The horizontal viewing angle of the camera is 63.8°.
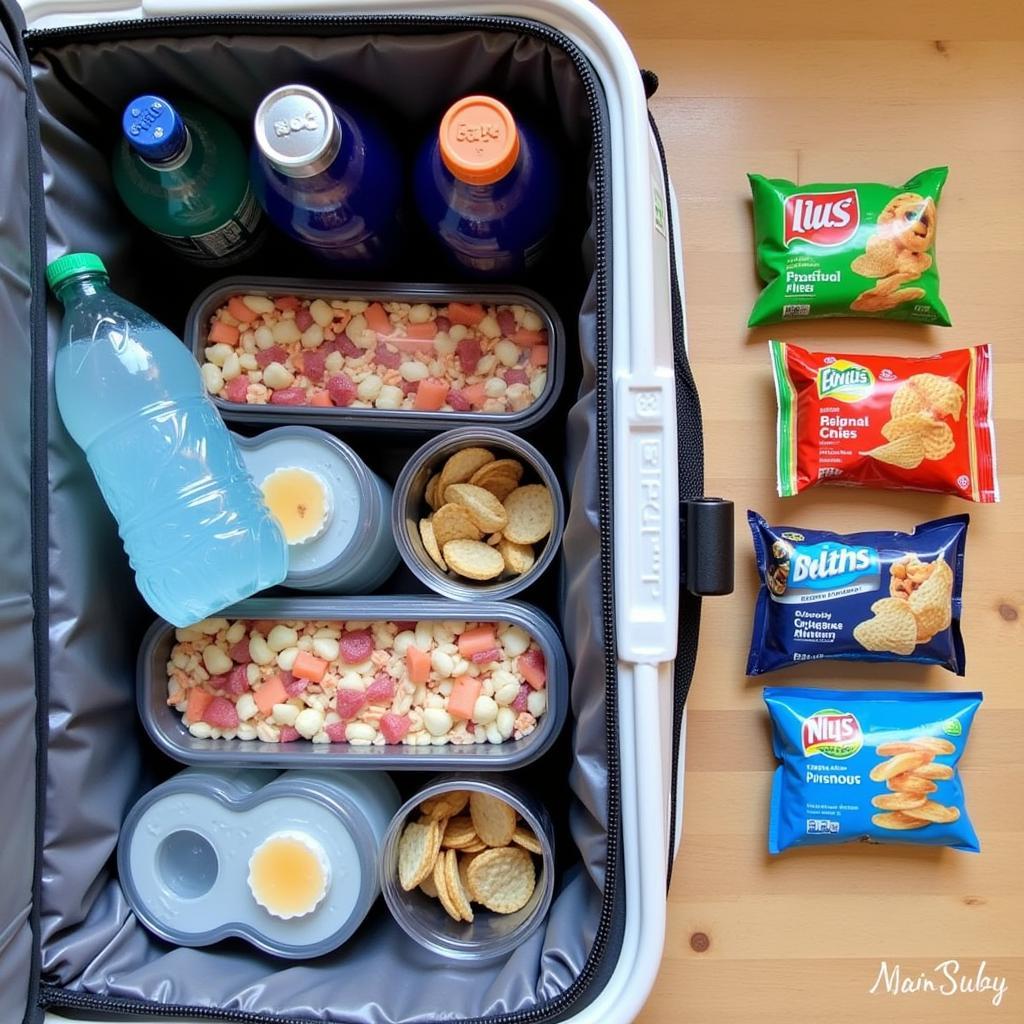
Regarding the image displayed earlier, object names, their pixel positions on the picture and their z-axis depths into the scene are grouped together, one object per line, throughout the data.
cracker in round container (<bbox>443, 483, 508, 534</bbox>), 0.78
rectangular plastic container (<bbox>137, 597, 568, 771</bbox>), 0.76
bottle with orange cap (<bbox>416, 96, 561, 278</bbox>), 0.62
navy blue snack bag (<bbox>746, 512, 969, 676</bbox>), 0.93
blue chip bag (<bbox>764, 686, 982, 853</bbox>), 0.93
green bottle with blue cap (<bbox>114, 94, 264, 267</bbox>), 0.72
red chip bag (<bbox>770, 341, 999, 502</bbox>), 0.94
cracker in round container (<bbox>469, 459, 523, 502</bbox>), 0.81
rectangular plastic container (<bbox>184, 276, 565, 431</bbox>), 0.80
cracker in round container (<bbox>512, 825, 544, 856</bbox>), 0.78
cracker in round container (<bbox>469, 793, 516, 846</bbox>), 0.79
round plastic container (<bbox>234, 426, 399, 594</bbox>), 0.78
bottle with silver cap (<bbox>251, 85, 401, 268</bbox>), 0.64
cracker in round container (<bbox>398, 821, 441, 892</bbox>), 0.76
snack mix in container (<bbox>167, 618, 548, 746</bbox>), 0.79
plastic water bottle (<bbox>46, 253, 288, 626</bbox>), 0.73
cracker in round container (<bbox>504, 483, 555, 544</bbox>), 0.82
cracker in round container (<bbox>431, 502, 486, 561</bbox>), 0.79
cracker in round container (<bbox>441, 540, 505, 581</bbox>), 0.78
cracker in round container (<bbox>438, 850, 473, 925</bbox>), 0.77
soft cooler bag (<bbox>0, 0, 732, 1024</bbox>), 0.68
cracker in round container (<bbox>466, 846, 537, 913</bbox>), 0.79
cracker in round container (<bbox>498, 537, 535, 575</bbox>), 0.81
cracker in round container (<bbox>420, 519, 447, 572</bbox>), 0.80
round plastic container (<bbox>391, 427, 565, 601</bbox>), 0.79
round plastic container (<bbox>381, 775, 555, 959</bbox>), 0.77
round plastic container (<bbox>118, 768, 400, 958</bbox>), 0.77
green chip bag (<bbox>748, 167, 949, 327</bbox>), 0.95
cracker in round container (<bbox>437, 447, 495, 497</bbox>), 0.80
